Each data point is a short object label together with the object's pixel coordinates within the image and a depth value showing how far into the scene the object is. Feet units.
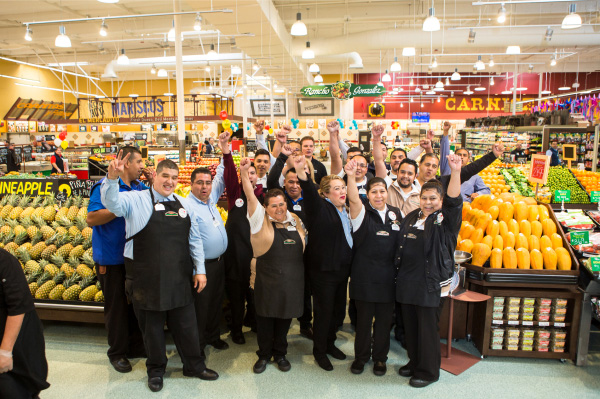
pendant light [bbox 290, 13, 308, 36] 29.71
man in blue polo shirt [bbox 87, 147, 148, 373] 11.09
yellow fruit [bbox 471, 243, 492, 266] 12.62
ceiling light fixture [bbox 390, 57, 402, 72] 46.02
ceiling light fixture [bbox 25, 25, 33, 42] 31.93
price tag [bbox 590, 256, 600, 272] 11.42
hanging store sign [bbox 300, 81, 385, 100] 49.63
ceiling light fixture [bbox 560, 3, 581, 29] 26.94
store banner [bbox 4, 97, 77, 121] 80.30
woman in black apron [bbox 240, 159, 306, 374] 11.01
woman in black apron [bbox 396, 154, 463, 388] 10.52
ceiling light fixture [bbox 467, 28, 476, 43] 35.81
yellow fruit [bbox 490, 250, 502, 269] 12.48
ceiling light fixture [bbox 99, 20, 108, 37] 30.59
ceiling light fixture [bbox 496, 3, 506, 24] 29.18
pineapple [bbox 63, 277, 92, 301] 13.60
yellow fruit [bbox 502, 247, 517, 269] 12.44
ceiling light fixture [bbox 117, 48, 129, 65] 39.60
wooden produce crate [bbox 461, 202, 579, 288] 12.18
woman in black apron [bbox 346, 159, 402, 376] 10.96
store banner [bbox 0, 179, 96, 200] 16.65
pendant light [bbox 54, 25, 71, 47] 28.09
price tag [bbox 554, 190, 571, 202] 15.48
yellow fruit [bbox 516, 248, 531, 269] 12.39
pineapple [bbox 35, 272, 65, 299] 13.82
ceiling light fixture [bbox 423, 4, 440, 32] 26.58
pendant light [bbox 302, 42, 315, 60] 40.47
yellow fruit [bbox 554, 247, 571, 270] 12.30
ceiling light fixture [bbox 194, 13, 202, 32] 26.85
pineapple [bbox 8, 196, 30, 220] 15.58
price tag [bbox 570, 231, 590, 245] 12.77
